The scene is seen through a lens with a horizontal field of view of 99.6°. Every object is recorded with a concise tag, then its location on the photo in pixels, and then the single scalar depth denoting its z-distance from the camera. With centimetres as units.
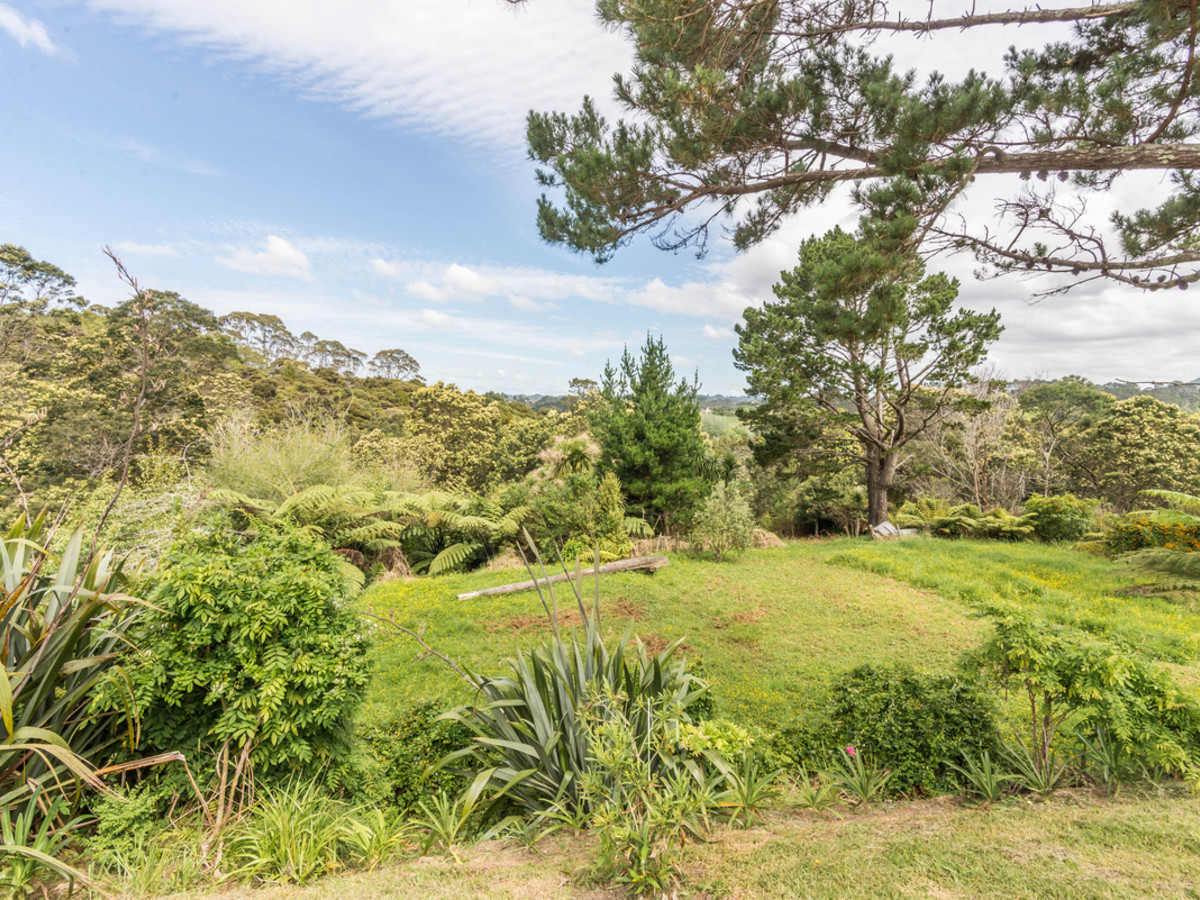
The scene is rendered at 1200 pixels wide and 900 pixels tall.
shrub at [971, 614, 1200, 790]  230
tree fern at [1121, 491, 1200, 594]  603
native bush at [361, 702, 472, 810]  260
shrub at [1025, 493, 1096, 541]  1090
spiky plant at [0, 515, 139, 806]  200
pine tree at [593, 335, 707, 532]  1087
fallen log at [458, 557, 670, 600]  827
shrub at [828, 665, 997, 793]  265
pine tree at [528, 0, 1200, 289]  356
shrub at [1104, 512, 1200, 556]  721
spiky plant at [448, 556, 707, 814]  241
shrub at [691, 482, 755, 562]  943
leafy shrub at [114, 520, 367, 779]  221
